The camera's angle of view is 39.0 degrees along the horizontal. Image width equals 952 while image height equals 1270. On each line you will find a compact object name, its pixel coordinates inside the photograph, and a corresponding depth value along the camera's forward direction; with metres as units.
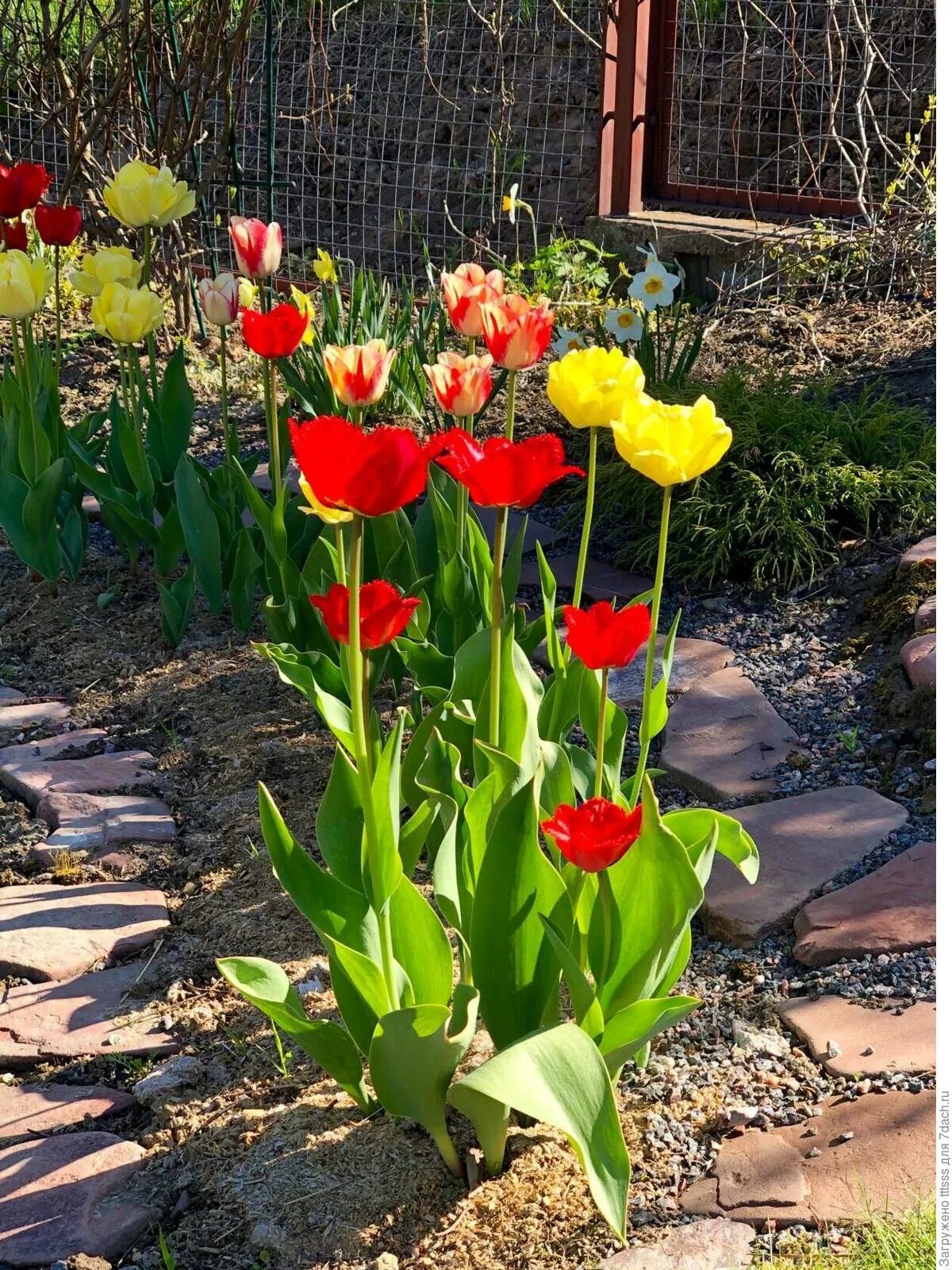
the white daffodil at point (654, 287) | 3.90
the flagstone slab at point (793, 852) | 1.97
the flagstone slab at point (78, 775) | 2.49
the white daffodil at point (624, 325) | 3.73
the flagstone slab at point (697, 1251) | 1.38
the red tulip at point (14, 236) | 2.99
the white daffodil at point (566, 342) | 3.69
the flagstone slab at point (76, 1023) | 1.83
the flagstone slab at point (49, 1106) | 1.70
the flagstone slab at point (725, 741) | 2.38
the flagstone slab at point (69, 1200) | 1.51
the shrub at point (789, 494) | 3.16
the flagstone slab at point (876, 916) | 1.87
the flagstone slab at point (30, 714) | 2.77
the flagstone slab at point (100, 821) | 2.33
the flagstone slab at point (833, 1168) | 1.44
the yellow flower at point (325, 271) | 4.09
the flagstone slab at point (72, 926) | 2.01
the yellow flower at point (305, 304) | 3.19
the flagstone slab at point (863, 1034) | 1.64
